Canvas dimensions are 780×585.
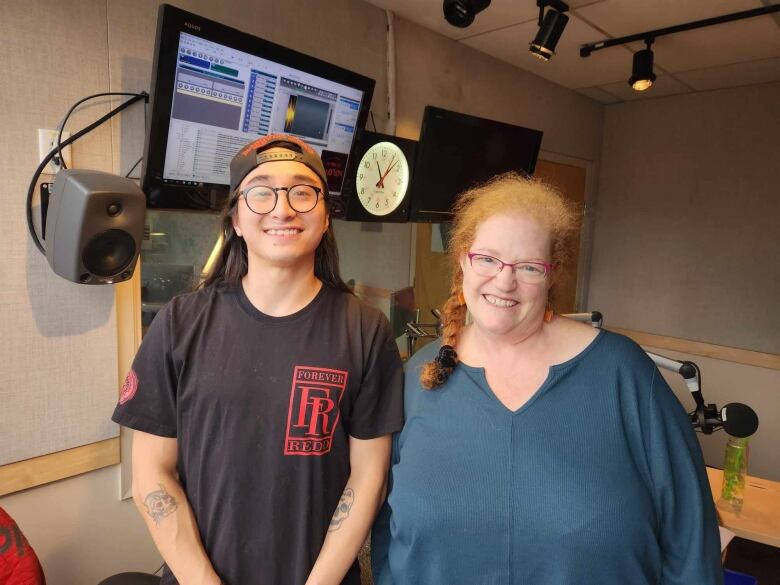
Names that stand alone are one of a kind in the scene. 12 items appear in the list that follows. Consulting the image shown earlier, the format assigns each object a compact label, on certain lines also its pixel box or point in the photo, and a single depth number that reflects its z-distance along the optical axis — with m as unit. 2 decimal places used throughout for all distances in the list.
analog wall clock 2.37
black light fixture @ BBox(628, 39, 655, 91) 2.84
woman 1.03
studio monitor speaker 1.37
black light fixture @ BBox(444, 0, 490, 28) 2.15
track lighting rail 2.44
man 1.14
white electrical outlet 1.59
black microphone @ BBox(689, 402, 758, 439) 1.62
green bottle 1.81
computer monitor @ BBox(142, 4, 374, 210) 1.64
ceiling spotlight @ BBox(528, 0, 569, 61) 2.28
